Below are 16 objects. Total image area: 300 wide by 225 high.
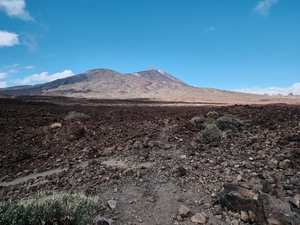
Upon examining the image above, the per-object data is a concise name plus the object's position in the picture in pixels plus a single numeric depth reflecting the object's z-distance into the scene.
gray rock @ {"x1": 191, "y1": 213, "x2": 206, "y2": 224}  3.25
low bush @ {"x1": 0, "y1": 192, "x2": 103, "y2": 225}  2.57
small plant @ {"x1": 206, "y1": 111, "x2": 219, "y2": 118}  10.93
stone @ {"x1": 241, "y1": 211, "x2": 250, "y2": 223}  3.20
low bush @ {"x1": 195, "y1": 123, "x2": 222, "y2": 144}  7.04
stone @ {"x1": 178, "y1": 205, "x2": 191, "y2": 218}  3.39
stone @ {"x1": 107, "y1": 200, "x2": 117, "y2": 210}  3.66
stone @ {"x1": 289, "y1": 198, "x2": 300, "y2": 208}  3.39
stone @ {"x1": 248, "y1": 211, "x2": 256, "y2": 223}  3.17
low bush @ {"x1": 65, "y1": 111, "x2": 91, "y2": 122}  12.54
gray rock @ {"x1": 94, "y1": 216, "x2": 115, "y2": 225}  3.02
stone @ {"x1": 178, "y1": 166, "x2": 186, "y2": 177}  4.76
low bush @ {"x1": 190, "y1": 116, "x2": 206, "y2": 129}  9.29
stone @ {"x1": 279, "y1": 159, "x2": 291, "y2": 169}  4.68
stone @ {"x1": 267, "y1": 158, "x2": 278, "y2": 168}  4.71
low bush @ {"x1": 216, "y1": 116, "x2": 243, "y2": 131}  8.31
